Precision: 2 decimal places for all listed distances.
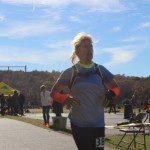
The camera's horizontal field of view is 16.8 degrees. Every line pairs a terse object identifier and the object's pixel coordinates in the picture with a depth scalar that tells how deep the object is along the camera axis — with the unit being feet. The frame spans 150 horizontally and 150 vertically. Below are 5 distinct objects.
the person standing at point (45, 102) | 70.13
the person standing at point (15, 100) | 118.42
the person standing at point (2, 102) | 120.01
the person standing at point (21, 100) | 121.19
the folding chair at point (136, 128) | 39.32
